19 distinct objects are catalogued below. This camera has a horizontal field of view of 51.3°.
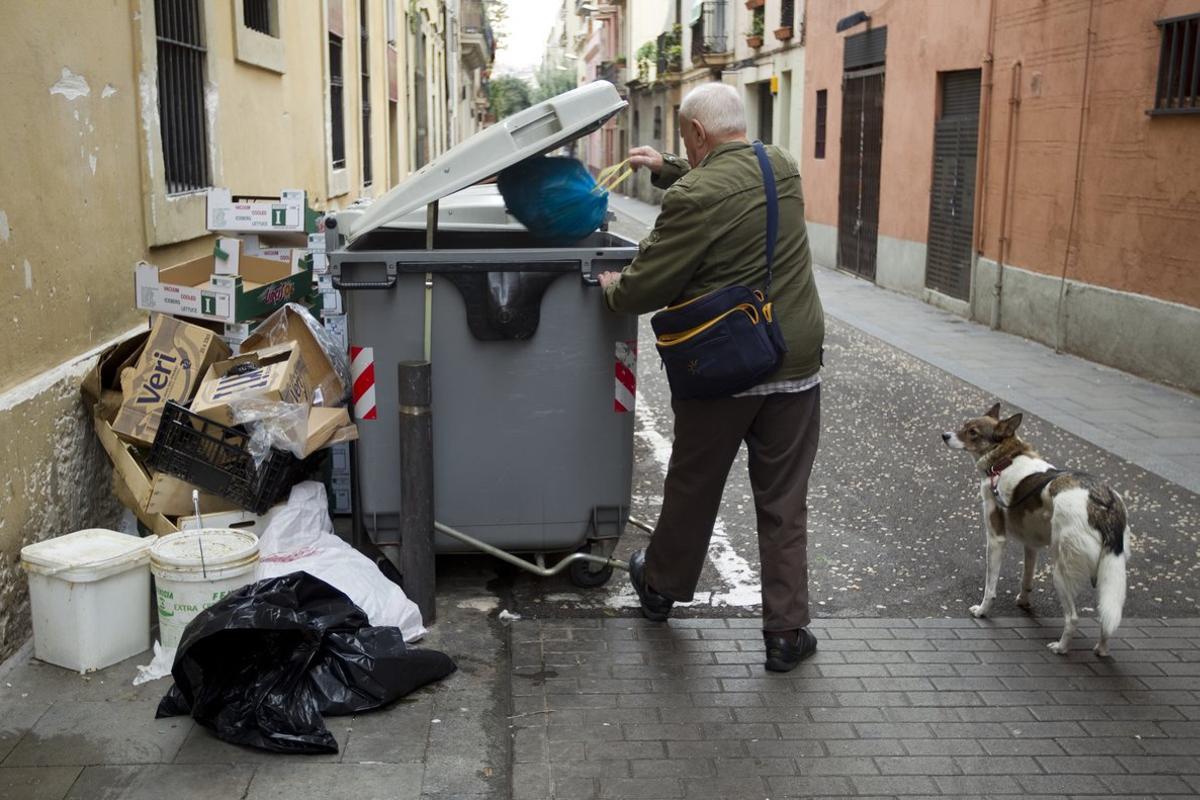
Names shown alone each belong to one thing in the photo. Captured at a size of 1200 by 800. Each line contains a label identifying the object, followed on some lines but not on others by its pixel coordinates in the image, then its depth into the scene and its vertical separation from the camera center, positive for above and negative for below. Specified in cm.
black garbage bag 363 -153
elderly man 407 -57
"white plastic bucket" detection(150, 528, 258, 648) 406 -135
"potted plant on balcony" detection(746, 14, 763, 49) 2444 +235
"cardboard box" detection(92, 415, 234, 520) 471 -124
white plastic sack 438 -143
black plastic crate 464 -112
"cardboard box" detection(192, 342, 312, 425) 473 -87
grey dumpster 459 -77
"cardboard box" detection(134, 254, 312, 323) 534 -59
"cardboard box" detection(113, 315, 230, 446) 479 -85
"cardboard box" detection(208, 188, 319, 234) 578 -27
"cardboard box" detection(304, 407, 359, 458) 476 -104
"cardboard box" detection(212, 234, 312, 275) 573 -46
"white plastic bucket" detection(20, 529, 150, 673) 406 -145
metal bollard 446 -119
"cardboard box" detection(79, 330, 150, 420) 486 -87
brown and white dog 422 -126
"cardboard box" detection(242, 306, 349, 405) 519 -79
